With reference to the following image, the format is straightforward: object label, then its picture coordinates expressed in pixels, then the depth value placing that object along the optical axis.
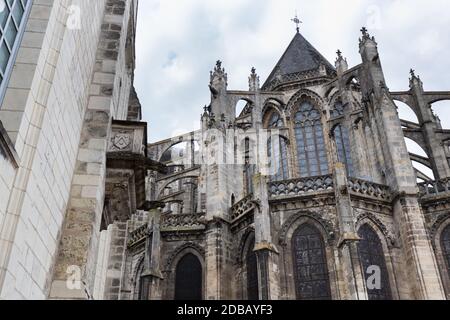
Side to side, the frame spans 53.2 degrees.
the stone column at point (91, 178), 5.81
